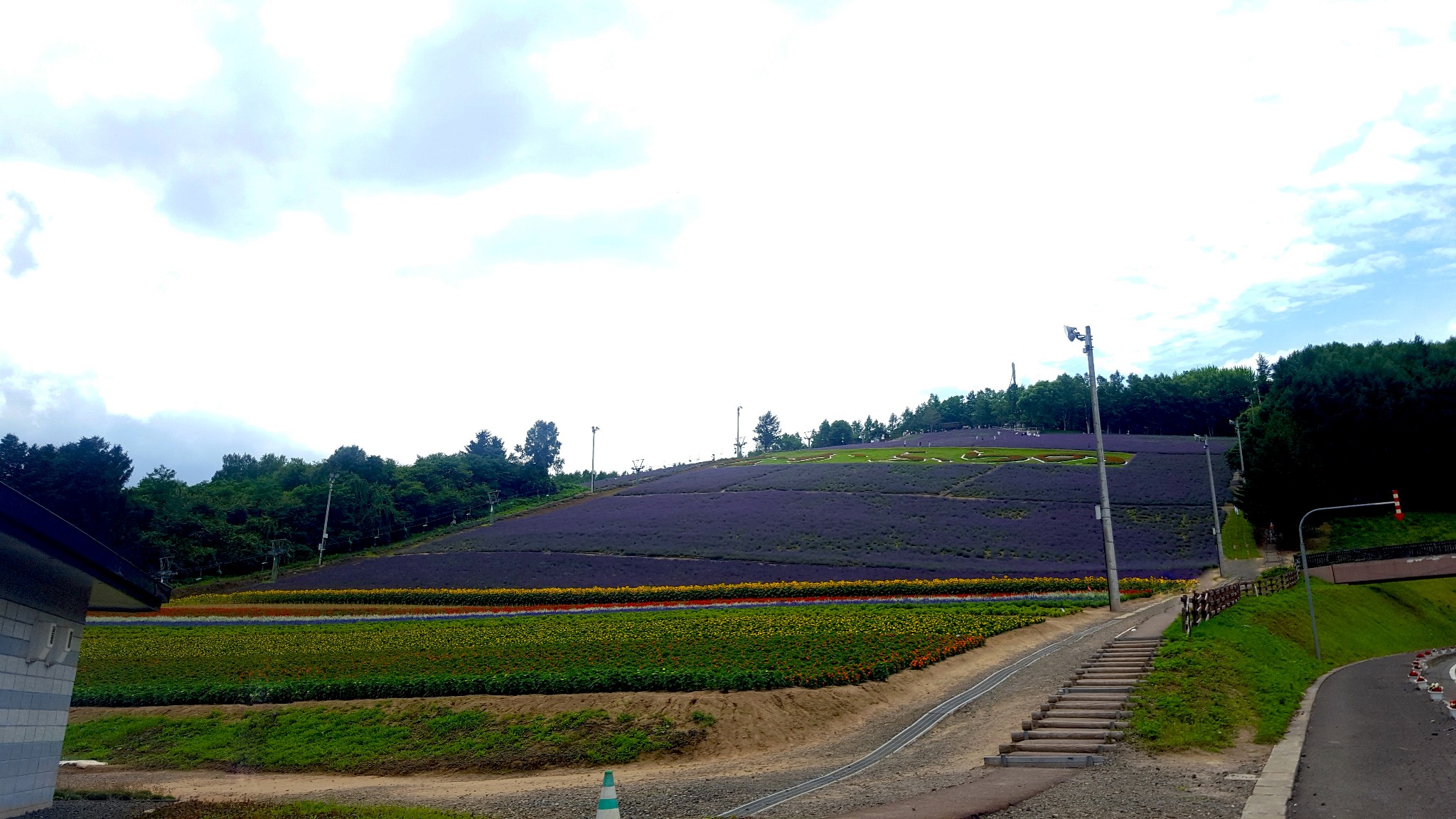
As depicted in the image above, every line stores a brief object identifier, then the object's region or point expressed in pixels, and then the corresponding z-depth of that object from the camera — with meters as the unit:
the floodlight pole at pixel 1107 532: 33.66
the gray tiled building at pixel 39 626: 11.14
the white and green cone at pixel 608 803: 8.34
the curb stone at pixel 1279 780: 10.62
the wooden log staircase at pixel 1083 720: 14.59
